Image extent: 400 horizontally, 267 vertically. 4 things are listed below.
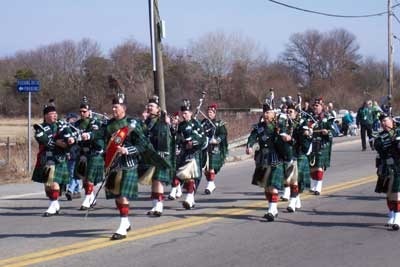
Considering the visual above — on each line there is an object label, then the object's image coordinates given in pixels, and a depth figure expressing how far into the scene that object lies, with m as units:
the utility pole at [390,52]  40.97
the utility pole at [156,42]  19.22
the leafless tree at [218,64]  62.41
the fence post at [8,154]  18.11
